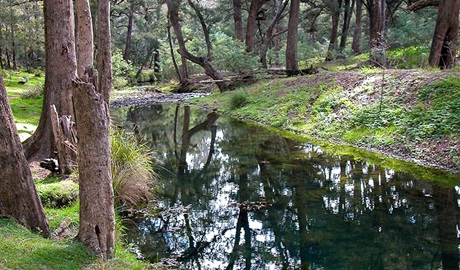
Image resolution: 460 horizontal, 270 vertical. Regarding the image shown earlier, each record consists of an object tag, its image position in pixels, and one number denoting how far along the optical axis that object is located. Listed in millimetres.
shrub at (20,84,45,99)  20222
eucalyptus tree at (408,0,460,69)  13969
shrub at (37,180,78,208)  6375
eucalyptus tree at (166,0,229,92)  24141
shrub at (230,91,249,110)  19525
